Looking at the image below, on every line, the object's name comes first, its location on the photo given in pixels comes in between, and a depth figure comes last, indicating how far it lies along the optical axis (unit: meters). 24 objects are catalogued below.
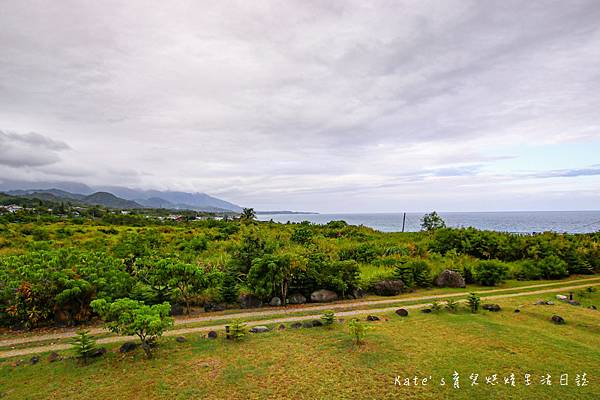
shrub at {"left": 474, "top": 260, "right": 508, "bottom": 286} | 14.42
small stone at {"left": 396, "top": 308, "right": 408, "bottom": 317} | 9.61
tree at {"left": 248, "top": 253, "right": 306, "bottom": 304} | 10.78
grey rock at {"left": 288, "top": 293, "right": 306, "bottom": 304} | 11.55
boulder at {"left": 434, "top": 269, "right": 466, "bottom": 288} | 14.16
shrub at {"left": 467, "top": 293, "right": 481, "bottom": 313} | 9.91
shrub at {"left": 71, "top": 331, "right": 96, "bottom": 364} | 6.53
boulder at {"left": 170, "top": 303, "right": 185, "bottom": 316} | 10.14
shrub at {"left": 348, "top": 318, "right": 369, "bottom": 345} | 7.13
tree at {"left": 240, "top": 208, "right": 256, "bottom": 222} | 44.89
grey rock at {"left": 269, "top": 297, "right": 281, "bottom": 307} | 11.26
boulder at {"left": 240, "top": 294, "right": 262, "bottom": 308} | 11.10
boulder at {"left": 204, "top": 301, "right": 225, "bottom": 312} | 10.62
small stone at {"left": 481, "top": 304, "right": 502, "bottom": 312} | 10.09
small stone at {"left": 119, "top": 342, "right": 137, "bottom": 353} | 7.12
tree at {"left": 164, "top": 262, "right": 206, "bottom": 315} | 9.57
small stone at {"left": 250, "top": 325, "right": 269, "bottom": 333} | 8.30
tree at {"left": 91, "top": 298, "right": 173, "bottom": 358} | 6.21
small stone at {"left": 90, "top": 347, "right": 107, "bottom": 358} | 6.88
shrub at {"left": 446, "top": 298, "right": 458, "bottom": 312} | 10.02
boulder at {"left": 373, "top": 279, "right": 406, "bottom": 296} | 12.88
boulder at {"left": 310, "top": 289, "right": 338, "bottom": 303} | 11.77
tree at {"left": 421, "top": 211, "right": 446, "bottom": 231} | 33.99
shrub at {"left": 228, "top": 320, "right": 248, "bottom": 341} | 7.71
